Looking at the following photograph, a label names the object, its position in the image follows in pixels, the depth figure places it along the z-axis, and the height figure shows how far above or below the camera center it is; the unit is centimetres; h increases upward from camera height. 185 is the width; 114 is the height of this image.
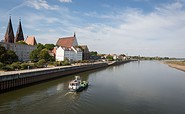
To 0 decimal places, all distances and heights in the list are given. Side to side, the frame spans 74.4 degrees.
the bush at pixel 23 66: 2903 -225
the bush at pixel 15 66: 2743 -214
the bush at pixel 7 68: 2575 -242
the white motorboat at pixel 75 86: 1957 -481
